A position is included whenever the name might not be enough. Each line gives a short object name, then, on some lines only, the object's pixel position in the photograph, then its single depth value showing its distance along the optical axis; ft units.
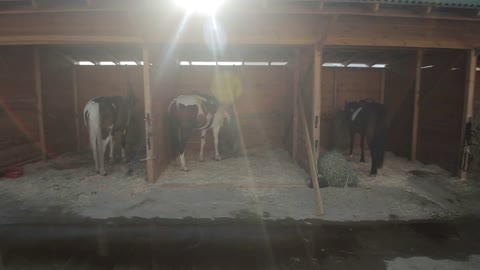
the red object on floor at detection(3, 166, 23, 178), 18.72
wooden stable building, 15.87
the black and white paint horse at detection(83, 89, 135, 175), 18.99
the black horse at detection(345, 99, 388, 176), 18.66
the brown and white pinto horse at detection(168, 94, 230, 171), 20.80
